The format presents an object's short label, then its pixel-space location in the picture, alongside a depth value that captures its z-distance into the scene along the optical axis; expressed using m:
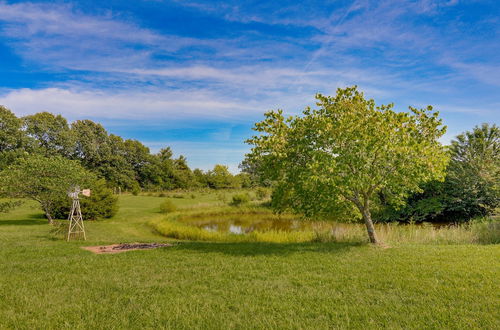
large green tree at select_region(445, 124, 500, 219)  17.70
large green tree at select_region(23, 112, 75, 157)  44.19
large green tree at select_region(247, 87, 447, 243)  9.03
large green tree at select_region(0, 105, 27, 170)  38.56
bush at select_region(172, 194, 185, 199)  42.50
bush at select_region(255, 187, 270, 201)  35.28
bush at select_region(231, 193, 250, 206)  31.32
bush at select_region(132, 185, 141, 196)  42.98
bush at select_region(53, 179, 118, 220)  20.86
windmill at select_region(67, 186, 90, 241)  12.99
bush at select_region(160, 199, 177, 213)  25.89
